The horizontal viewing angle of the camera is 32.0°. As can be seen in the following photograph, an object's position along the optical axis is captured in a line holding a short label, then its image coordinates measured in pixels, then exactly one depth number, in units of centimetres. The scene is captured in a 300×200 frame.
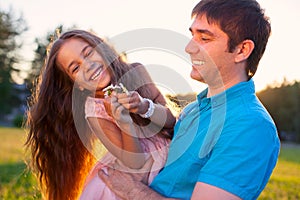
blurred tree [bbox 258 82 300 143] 4762
